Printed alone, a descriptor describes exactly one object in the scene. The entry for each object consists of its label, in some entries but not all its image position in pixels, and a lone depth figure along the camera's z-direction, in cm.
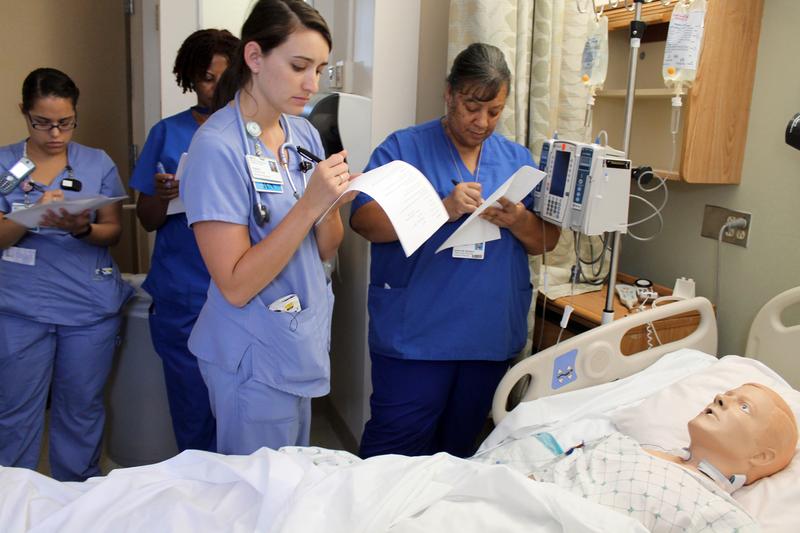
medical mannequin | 140
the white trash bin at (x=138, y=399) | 235
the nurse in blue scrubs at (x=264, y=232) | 132
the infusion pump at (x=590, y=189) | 170
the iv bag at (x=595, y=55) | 187
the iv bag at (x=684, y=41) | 174
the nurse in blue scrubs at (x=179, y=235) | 201
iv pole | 173
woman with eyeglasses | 198
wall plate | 214
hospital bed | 113
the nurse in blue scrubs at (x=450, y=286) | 185
